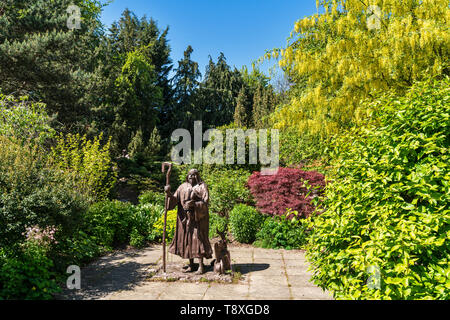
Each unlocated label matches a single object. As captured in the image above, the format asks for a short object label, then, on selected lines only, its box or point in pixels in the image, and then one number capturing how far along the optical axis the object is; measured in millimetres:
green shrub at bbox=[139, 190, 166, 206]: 12706
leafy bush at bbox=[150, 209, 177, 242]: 8906
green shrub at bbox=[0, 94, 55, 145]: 8209
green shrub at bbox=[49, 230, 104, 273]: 6044
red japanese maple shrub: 9133
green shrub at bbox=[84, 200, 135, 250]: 8062
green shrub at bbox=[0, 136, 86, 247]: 5004
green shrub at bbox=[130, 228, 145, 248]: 8469
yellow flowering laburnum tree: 7809
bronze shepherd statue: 6160
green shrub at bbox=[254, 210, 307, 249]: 8648
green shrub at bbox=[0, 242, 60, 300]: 4719
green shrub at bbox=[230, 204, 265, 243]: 9180
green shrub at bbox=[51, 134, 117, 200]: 9777
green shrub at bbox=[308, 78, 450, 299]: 2471
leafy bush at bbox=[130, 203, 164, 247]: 8570
